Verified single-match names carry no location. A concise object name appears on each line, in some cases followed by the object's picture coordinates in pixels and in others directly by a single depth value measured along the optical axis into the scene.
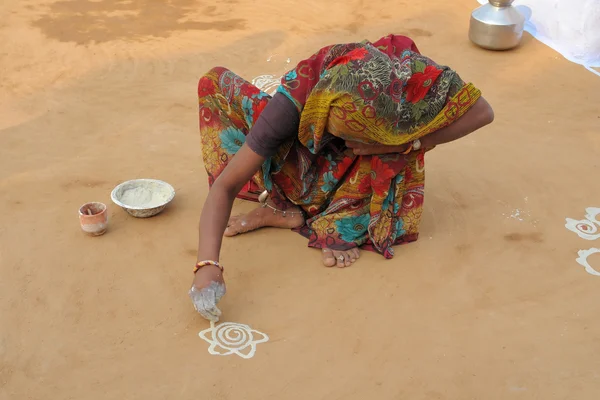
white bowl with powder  2.97
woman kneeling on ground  2.32
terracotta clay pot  2.81
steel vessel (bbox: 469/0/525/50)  4.73
